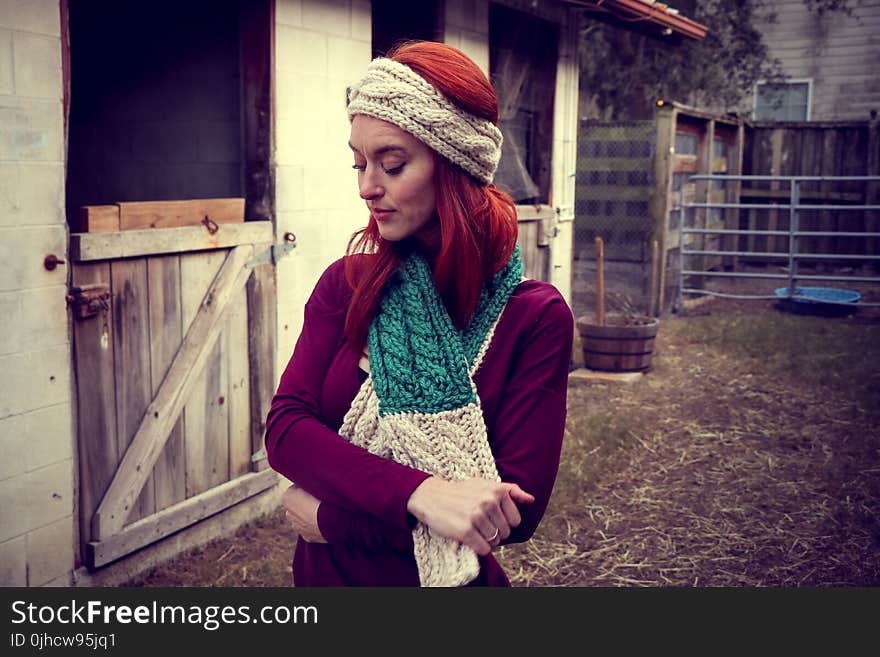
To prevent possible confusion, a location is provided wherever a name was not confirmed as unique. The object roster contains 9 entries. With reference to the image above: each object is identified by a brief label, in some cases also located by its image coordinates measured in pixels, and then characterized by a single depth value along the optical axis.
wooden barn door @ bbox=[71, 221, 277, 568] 3.71
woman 1.59
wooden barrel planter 8.01
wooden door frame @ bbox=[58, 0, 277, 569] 4.47
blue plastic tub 10.69
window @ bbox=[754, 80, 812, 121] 18.23
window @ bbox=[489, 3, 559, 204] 7.38
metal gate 12.74
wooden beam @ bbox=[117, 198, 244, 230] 3.85
